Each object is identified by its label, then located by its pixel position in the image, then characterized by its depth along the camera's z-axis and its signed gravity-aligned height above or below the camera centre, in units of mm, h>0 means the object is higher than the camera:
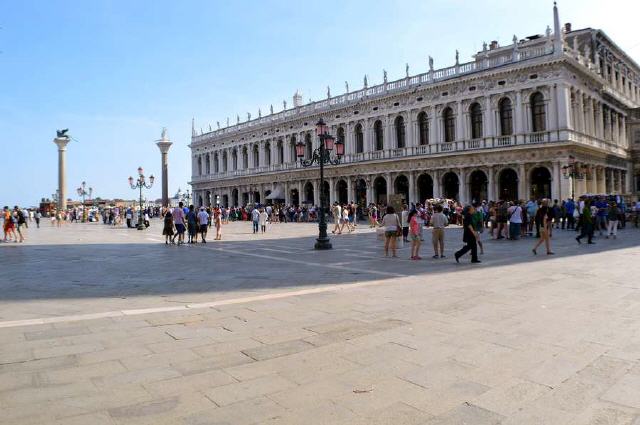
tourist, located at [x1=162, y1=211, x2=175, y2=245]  19188 -315
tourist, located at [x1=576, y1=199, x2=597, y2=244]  15359 -647
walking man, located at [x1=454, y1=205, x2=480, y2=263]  11227 -612
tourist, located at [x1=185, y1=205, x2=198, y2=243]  19391 -265
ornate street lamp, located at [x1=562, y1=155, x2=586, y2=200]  28289 +1990
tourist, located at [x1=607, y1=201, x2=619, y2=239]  17094 -476
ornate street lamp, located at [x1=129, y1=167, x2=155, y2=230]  30783 +2640
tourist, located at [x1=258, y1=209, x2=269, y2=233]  26078 -276
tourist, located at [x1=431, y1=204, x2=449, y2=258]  12336 -467
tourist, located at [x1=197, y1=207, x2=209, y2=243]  19453 -167
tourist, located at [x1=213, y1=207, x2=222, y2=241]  20769 -238
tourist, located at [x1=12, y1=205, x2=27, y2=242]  21383 +290
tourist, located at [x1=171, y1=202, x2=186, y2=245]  19234 -122
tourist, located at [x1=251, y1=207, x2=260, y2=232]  25625 -257
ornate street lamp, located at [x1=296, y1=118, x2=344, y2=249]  15812 +2179
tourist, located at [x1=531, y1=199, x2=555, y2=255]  12405 -491
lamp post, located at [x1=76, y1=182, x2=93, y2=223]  73412 +4798
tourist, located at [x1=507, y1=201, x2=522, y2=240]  17531 -539
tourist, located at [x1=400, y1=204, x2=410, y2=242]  17031 -430
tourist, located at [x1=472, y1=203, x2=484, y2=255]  13588 -401
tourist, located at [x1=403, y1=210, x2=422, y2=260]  12577 -629
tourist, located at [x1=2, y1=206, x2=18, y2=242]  20253 +75
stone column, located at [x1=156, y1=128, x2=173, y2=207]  52438 +6736
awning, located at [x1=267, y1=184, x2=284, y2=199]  50312 +2223
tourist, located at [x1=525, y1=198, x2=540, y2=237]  19938 -265
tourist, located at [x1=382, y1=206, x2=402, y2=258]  13009 -474
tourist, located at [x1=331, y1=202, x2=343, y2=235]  23422 -134
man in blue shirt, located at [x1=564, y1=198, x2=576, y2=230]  22828 -277
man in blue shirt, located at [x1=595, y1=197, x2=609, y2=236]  18898 -349
